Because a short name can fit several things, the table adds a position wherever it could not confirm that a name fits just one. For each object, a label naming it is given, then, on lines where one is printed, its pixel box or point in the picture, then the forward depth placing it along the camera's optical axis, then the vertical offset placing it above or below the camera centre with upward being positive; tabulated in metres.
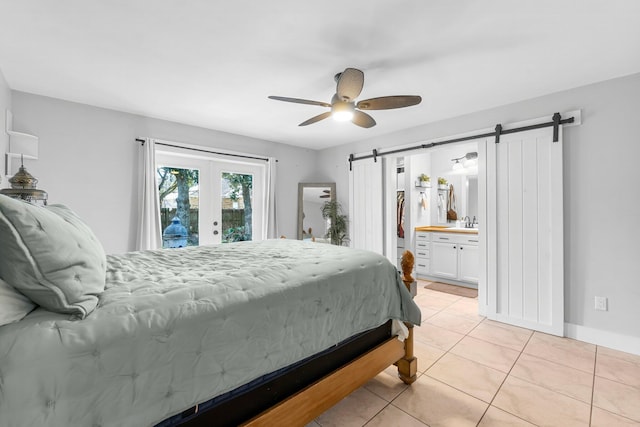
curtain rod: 3.44 +0.92
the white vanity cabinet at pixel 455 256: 4.36 -0.62
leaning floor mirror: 5.11 +0.22
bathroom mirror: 5.28 +0.42
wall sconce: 2.55 +0.64
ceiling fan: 2.02 +0.92
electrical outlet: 2.62 -0.78
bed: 0.82 -0.43
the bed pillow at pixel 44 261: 0.87 -0.15
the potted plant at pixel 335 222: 4.91 -0.09
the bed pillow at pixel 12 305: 0.81 -0.27
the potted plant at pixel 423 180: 5.16 +0.70
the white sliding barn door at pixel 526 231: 2.84 -0.14
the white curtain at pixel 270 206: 4.59 +0.17
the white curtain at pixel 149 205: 3.37 +0.13
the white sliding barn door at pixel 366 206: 4.48 +0.19
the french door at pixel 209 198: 3.85 +0.27
